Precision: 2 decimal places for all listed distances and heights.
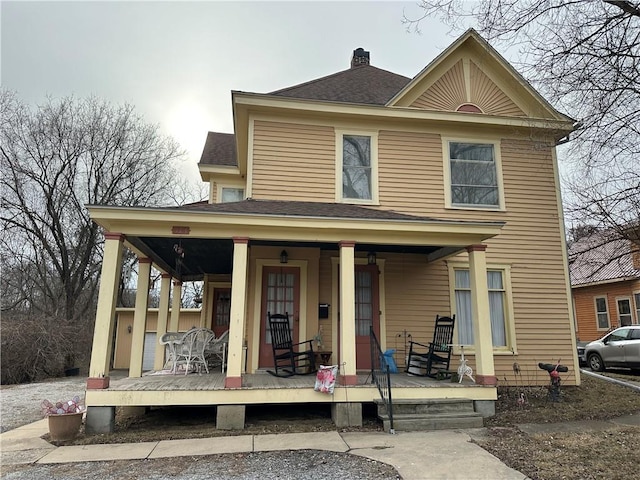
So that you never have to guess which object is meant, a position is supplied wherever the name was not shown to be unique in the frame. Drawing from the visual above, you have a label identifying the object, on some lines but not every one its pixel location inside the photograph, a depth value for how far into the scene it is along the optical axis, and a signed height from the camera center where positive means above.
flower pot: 4.98 -1.37
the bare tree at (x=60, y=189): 16.08 +5.30
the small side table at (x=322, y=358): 6.83 -0.71
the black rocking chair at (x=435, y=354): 6.58 -0.66
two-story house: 6.37 +1.64
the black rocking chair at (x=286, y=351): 6.54 -0.60
